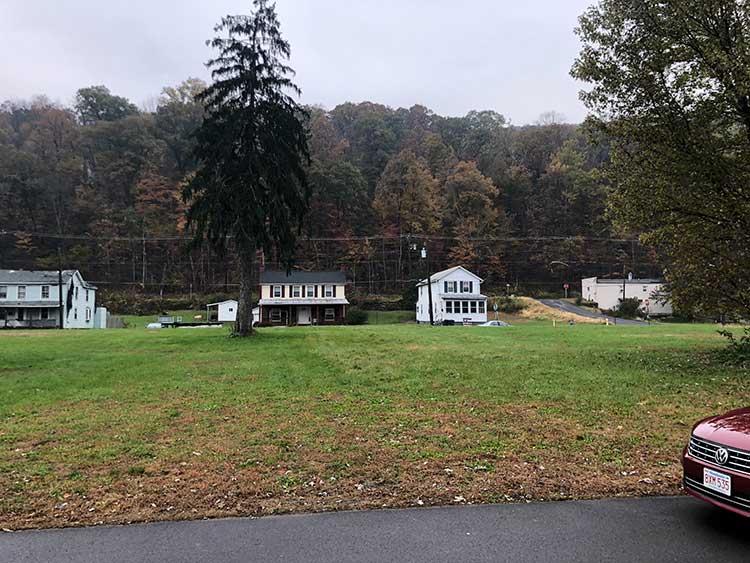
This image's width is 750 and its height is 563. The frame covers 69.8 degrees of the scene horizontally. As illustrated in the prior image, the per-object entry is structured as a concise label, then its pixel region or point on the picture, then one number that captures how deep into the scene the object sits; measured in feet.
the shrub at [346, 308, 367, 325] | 193.47
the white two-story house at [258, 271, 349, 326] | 189.98
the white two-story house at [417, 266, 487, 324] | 189.80
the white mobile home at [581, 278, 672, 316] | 219.00
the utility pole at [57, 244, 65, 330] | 156.61
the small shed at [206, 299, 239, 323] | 194.39
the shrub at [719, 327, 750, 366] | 43.60
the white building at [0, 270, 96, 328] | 170.50
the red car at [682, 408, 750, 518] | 13.39
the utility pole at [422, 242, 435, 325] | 149.77
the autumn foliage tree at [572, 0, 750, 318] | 41.63
